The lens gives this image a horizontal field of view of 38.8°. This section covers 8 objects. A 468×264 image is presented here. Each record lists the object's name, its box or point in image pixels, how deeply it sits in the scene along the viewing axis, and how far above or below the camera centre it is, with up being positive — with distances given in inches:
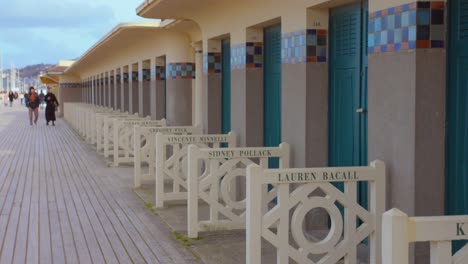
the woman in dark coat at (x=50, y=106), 968.5 -12.4
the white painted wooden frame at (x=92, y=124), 651.8 -27.0
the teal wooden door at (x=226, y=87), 375.2 +5.5
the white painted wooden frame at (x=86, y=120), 693.8 -24.4
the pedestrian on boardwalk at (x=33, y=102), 996.6 -6.2
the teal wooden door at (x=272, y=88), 296.5 +3.8
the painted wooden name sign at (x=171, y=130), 348.8 -17.4
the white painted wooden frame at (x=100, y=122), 583.4 -22.1
